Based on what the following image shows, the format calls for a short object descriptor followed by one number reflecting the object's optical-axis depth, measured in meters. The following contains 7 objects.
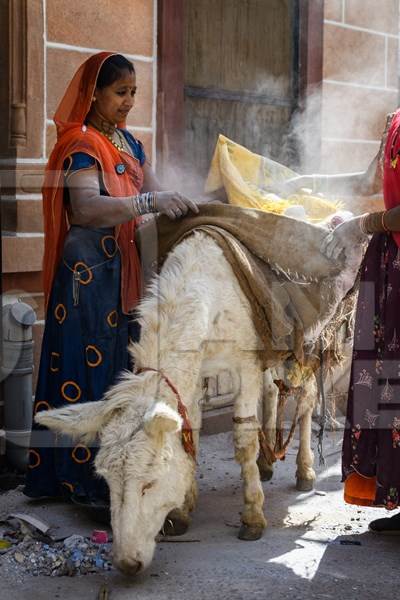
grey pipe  5.46
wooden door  6.68
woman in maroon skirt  4.35
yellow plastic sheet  5.17
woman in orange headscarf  4.75
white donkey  3.81
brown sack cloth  4.52
